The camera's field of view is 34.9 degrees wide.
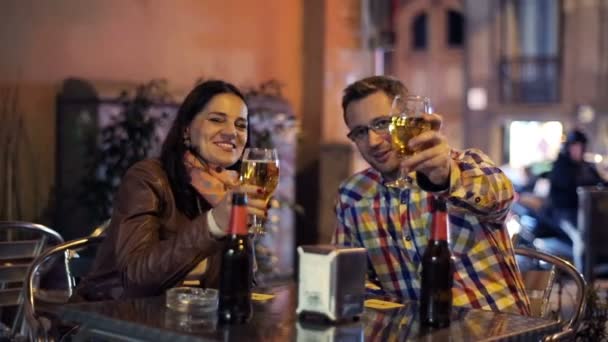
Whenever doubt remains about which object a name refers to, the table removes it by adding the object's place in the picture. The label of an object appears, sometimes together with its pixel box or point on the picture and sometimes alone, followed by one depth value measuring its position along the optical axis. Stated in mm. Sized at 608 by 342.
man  2508
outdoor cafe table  1889
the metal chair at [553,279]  2568
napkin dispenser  1959
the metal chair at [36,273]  2691
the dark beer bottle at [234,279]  1974
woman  2387
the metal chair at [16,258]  3295
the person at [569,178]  8812
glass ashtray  2053
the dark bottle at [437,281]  2018
